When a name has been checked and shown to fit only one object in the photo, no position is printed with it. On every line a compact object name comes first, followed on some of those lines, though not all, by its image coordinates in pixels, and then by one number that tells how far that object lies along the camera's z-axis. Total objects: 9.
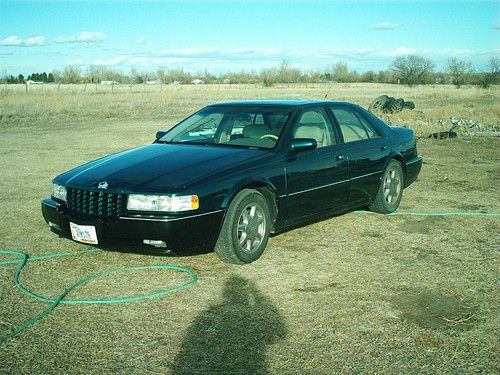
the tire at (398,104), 22.89
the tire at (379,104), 22.88
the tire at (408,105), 25.35
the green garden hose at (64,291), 3.80
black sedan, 4.49
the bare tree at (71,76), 77.62
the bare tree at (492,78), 58.97
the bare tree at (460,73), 72.06
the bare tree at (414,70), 81.62
